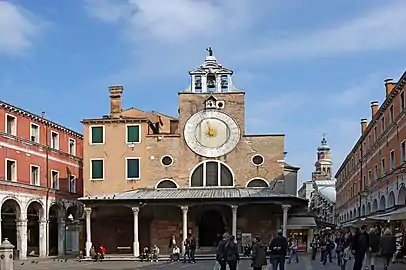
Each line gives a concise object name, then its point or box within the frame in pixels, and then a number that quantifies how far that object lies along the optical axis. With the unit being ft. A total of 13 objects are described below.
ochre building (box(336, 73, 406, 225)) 112.47
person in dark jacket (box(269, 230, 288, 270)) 62.23
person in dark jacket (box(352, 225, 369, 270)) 61.05
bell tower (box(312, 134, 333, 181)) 458.50
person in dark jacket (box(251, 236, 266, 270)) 58.90
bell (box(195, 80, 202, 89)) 144.80
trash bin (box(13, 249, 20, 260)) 130.31
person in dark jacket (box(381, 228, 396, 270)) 63.93
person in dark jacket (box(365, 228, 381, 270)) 67.36
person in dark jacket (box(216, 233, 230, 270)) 57.06
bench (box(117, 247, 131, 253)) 138.00
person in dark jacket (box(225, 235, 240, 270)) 56.74
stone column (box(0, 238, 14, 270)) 73.46
